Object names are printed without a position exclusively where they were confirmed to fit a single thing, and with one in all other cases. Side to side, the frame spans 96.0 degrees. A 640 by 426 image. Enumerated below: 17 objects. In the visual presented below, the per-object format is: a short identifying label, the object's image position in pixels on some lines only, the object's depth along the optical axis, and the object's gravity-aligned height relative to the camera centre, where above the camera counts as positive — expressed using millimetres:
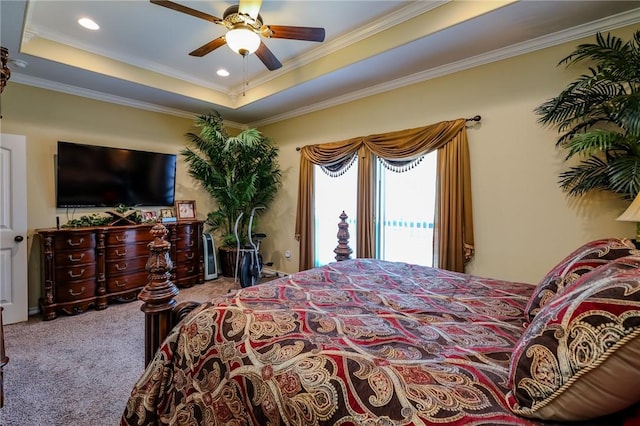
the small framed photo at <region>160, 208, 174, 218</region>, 4295 -12
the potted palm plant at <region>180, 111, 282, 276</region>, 4395 +649
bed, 667 -480
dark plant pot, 4617 -791
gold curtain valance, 2996 +659
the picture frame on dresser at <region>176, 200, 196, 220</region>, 4504 +34
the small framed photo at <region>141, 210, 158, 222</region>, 4050 -60
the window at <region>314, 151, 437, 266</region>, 3344 +14
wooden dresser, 3119 -634
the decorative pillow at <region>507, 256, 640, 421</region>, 620 -346
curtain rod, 2902 +944
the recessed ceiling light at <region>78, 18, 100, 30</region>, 2705 +1804
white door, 2971 -164
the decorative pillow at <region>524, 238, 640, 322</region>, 1251 -257
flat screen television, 3467 +469
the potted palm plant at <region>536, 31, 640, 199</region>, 1926 +711
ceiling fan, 2094 +1437
